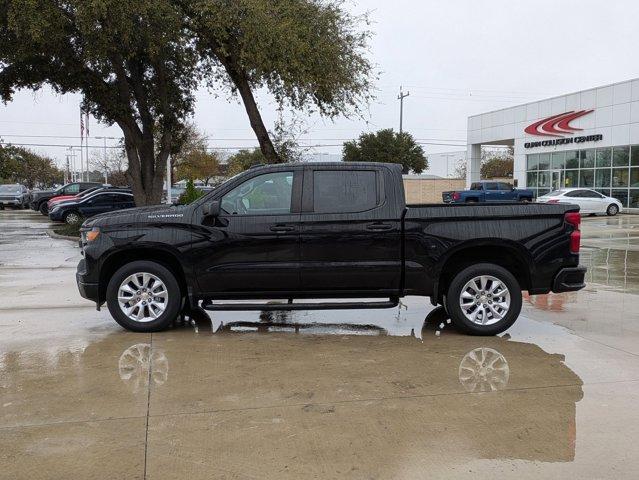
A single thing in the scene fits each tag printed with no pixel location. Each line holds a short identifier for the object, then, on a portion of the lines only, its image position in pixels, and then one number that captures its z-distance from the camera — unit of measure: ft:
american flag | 170.77
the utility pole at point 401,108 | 202.58
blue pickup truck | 114.83
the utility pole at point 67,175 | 322.08
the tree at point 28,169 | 245.65
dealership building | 111.55
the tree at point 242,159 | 216.54
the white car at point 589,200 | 101.14
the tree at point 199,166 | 196.34
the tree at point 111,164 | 205.93
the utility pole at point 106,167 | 233.86
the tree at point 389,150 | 195.31
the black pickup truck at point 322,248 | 22.79
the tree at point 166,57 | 52.54
